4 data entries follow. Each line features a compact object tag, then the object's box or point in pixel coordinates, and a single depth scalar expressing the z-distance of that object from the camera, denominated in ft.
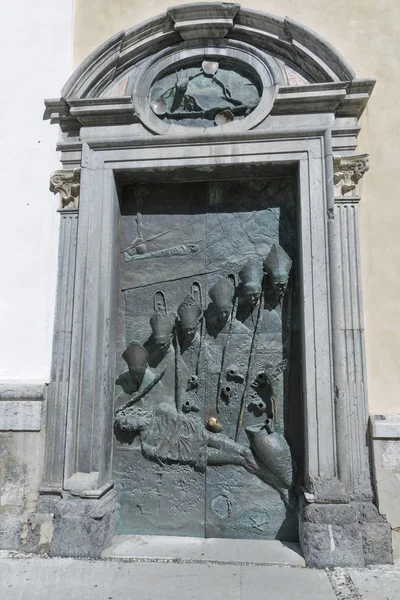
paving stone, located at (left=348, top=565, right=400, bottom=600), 9.93
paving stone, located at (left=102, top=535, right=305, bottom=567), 11.56
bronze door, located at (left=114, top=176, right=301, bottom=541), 12.91
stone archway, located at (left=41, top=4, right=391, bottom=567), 11.80
